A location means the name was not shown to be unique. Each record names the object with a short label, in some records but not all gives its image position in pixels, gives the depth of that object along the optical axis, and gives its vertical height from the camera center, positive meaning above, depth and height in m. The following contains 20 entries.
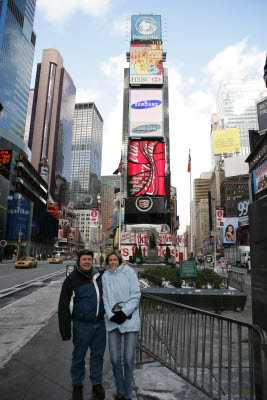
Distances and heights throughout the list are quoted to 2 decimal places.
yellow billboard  92.56 +37.92
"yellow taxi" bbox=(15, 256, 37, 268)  34.12 -1.17
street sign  11.96 -0.52
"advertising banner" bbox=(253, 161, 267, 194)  69.64 +20.33
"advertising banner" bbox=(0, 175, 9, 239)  72.31 +13.08
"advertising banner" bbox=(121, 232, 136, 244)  49.93 +3.14
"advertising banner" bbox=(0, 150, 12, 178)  79.96 +25.69
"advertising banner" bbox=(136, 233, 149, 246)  51.72 +3.01
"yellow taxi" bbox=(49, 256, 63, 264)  57.81 -1.42
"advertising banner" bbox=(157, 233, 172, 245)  52.32 +3.14
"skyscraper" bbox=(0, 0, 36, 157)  122.42 +84.21
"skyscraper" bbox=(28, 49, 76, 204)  194.50 +70.66
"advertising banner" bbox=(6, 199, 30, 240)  80.00 +9.47
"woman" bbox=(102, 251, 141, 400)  3.62 -0.76
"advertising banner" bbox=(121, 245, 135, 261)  27.11 +0.31
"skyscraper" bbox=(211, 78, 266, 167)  176.38 +97.24
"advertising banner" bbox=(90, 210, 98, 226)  22.96 +2.93
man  3.72 -0.86
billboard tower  67.06 +25.20
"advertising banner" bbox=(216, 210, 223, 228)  32.45 +4.54
